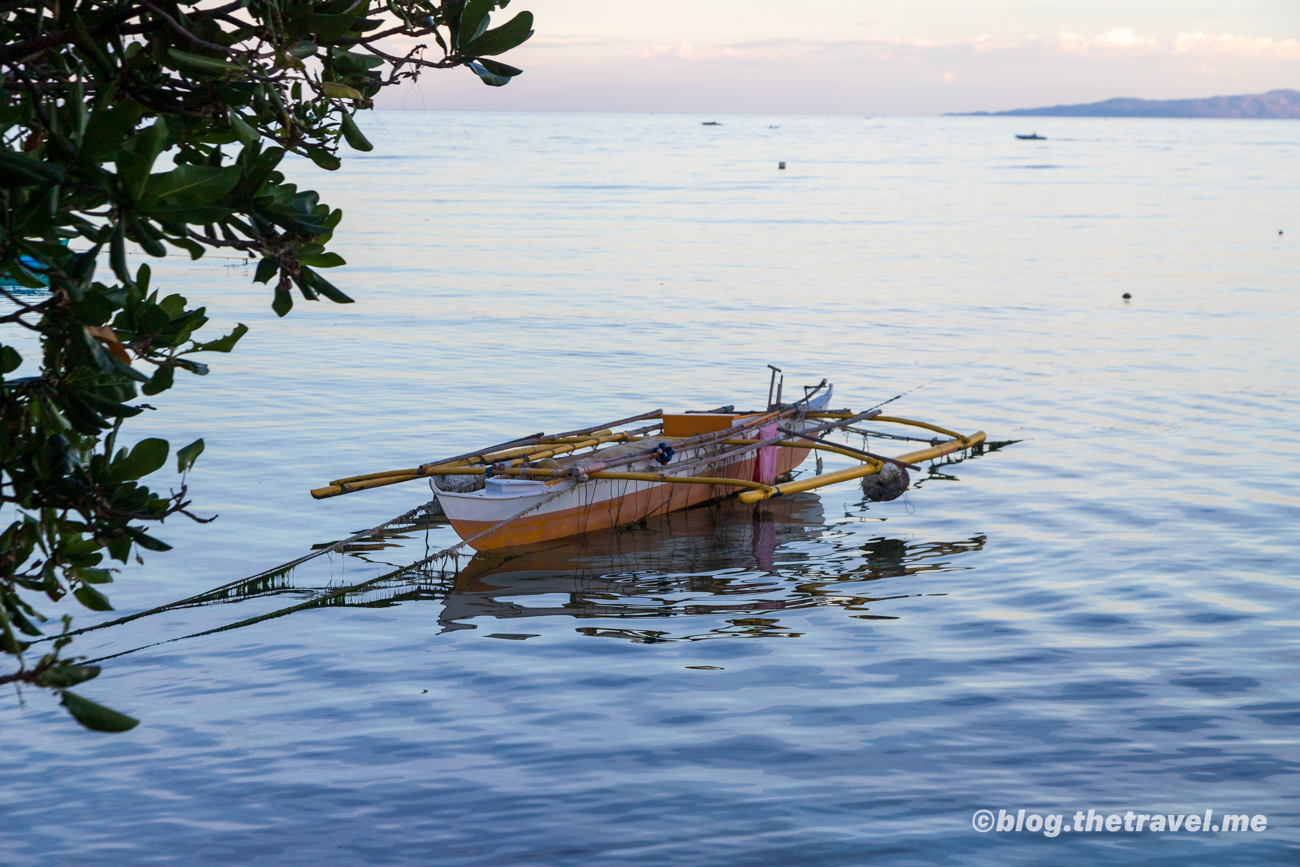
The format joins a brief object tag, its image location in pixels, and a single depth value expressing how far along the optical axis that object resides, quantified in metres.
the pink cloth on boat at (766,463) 14.41
